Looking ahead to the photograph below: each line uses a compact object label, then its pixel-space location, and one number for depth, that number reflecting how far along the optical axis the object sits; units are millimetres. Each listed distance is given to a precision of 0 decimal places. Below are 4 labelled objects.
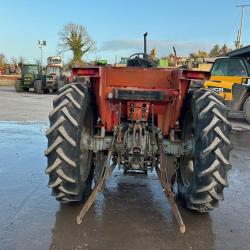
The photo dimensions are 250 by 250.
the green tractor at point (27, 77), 19338
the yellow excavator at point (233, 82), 8440
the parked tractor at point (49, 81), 18464
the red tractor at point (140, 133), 2771
